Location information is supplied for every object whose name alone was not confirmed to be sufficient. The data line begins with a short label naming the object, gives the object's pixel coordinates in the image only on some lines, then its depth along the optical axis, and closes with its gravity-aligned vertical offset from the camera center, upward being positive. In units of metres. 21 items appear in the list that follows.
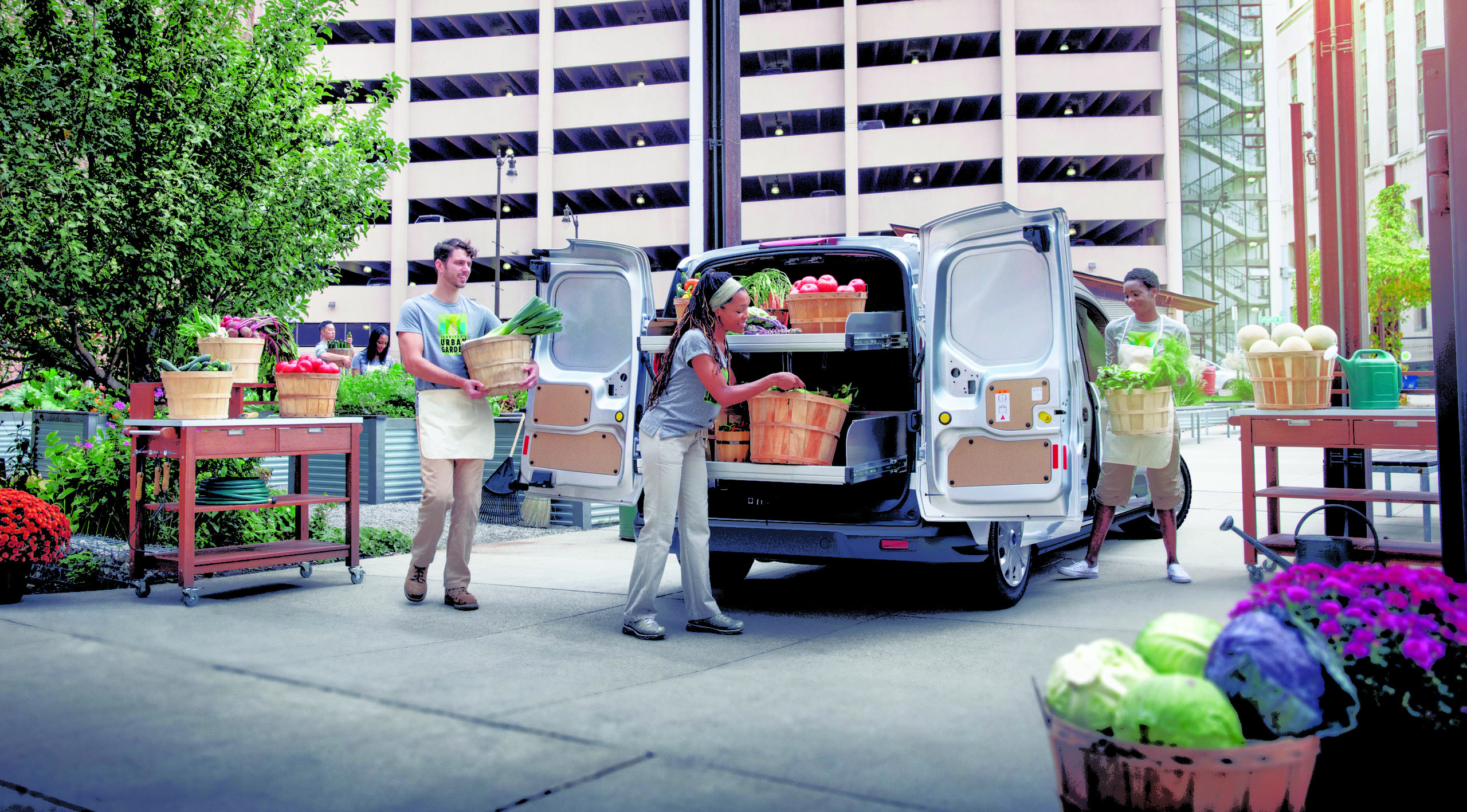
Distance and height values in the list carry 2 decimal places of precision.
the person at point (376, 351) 13.73 +1.20
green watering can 6.11 +0.29
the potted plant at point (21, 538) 5.74 -0.52
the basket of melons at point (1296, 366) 6.17 +0.39
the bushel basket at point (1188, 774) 1.66 -0.55
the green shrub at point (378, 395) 10.73 +0.48
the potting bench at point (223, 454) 5.98 -0.07
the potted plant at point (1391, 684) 1.88 -0.46
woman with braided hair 4.98 -0.01
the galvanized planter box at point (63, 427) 8.85 +0.15
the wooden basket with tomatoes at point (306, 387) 6.51 +0.34
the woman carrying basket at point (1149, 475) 6.51 -0.26
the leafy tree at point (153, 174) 7.39 +2.02
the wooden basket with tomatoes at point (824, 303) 5.45 +0.70
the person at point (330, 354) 7.49 +0.75
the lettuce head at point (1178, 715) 1.65 -0.45
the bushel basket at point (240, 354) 6.30 +0.54
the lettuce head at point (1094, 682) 1.71 -0.41
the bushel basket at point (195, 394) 5.95 +0.27
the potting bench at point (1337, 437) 5.82 -0.03
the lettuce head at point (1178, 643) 1.75 -0.36
